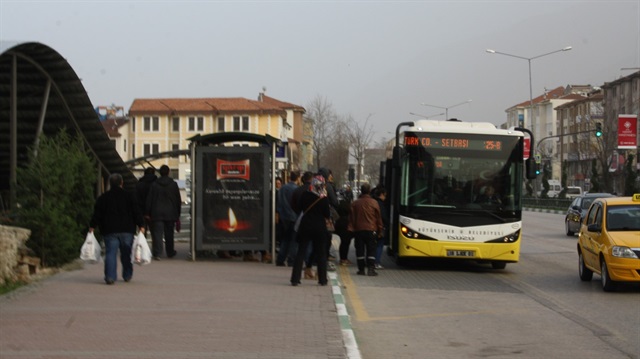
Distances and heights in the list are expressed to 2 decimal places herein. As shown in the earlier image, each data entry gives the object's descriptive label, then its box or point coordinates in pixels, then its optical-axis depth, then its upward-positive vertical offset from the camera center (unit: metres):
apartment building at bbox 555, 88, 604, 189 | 89.74 +8.68
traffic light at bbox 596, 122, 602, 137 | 48.69 +3.85
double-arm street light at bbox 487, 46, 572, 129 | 59.06 +9.85
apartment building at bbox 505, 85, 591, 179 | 137.25 +15.29
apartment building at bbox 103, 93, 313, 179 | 107.69 +9.78
